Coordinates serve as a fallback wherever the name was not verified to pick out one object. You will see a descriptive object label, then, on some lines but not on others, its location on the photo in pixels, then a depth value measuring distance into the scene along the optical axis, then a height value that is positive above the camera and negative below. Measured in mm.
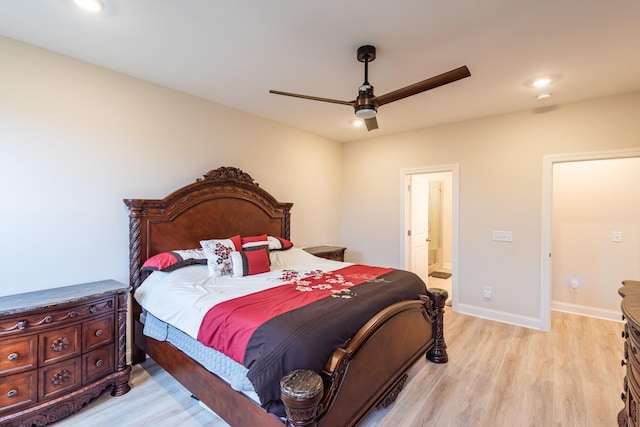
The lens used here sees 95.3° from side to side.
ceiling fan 2201 +919
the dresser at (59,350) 1839 -975
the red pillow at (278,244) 3580 -397
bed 1538 -843
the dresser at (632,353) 1332 -704
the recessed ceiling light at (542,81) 2756 +1305
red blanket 1474 -658
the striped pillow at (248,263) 2754 -492
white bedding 2037 -617
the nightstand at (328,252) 4254 -581
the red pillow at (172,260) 2623 -450
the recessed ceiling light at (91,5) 1782 +1286
